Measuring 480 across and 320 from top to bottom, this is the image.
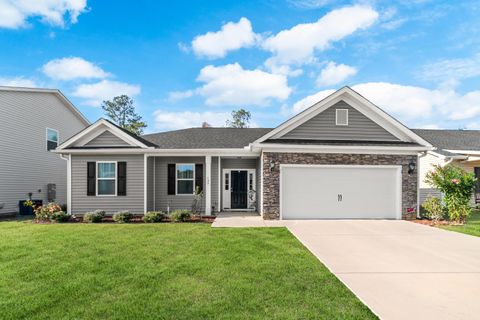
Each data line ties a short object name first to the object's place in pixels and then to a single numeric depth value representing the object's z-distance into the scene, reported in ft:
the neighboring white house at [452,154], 51.25
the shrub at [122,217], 37.40
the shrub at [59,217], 38.81
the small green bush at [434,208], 37.73
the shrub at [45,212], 39.93
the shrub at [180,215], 37.73
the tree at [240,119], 156.25
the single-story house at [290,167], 39.40
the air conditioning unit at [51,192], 55.77
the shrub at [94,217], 38.01
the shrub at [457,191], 37.06
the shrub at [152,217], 37.42
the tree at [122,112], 149.18
